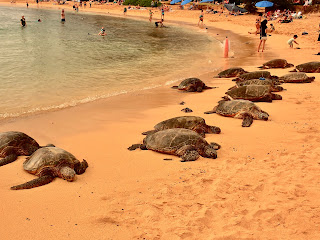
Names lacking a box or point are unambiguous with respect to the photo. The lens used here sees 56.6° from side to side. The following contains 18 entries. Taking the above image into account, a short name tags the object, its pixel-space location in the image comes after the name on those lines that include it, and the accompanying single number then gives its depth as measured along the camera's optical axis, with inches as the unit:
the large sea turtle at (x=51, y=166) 220.5
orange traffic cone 798.2
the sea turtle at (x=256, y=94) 391.5
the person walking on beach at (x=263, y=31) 752.6
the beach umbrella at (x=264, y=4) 1551.4
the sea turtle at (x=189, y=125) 294.8
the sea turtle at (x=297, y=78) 489.1
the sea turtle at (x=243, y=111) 325.6
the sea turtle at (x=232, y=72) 575.3
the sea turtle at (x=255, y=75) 501.7
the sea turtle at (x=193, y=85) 485.4
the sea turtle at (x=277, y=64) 625.0
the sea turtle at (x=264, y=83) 438.6
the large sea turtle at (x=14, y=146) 258.2
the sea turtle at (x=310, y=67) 561.6
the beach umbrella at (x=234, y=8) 1924.0
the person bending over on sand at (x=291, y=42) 874.2
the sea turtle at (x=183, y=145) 248.7
